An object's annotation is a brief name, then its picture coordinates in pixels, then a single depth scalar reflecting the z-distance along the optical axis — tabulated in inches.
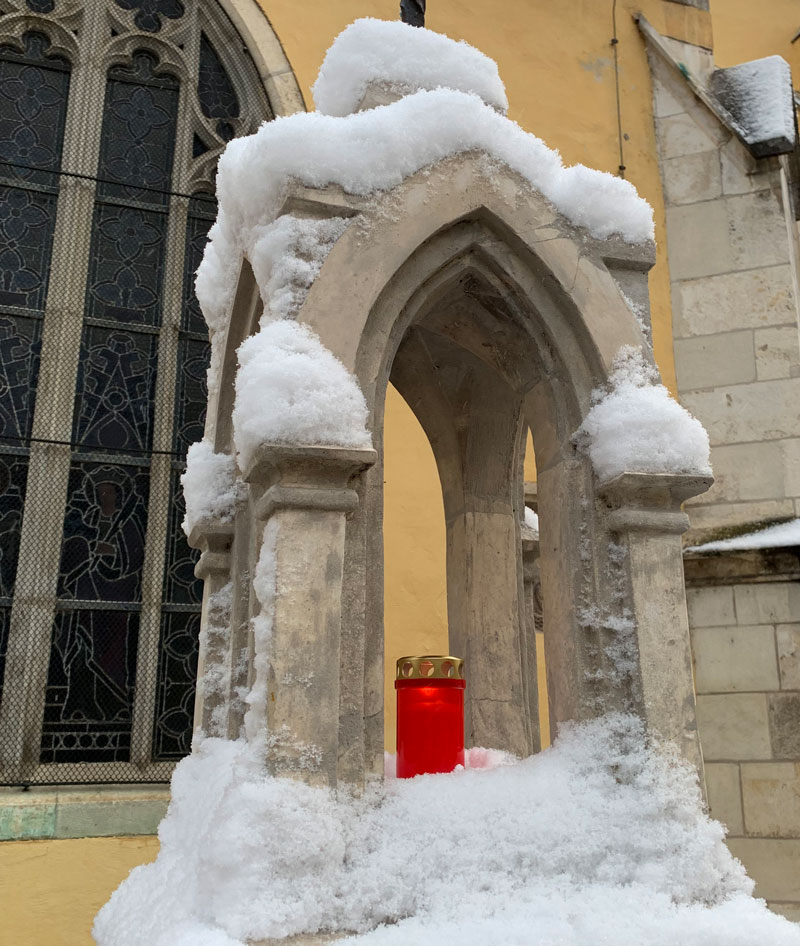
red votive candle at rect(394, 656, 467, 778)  63.3
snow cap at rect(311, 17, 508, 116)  68.1
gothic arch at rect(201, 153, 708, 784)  54.1
